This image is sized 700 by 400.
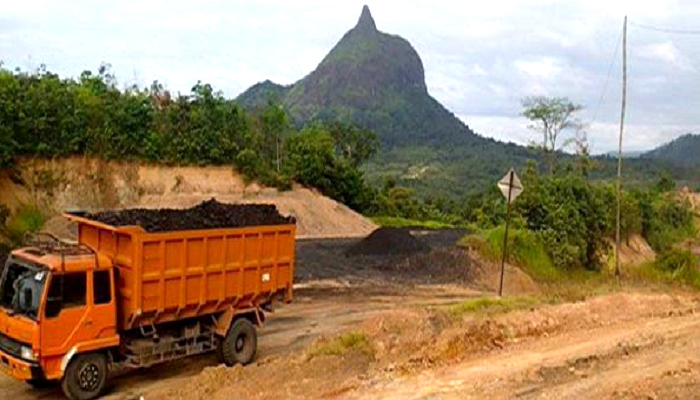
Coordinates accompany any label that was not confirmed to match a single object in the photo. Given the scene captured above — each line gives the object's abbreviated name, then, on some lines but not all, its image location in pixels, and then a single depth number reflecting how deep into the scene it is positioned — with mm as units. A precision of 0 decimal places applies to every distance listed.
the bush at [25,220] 35812
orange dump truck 11734
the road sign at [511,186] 19750
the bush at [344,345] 12203
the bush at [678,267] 30062
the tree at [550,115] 69375
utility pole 34125
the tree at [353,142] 71875
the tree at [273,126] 58188
